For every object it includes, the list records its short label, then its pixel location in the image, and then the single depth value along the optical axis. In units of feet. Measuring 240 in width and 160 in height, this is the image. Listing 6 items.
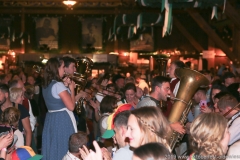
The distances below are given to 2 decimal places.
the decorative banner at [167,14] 25.80
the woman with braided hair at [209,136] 9.15
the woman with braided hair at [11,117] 16.20
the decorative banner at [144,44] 76.13
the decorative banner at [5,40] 74.98
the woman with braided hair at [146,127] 9.52
